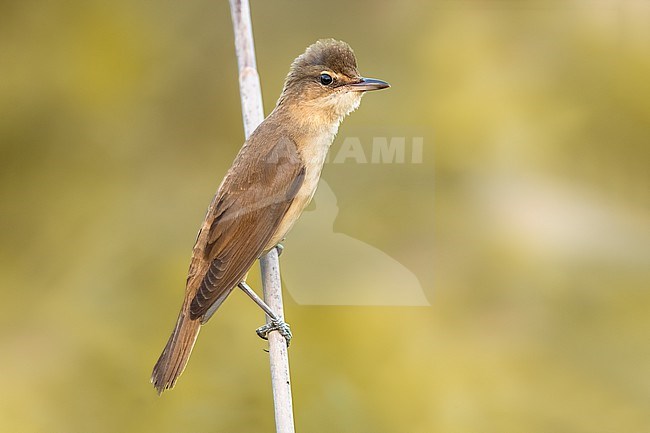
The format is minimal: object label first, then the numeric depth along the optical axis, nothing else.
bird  4.76
